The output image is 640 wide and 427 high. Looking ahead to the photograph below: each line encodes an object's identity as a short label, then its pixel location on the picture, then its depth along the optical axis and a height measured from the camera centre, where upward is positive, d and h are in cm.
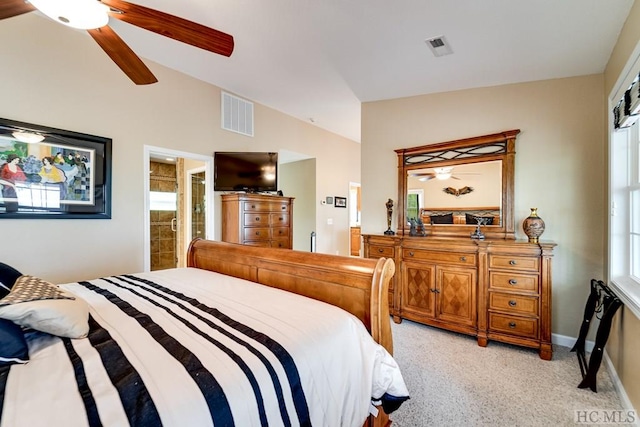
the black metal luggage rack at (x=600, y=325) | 193 -85
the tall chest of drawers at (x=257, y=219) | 383 -11
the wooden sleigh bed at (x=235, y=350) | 73 -49
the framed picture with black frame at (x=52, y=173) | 243 +37
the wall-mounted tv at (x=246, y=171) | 392 +60
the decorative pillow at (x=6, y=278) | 131 -35
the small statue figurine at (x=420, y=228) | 334 -20
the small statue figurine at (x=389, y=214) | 351 -2
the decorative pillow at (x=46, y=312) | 100 -38
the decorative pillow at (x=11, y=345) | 88 -44
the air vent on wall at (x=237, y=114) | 404 +148
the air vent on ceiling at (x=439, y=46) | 246 +153
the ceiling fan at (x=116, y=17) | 142 +107
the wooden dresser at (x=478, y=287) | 244 -74
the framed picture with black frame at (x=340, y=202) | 623 +23
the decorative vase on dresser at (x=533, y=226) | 254 -13
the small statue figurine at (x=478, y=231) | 288 -21
